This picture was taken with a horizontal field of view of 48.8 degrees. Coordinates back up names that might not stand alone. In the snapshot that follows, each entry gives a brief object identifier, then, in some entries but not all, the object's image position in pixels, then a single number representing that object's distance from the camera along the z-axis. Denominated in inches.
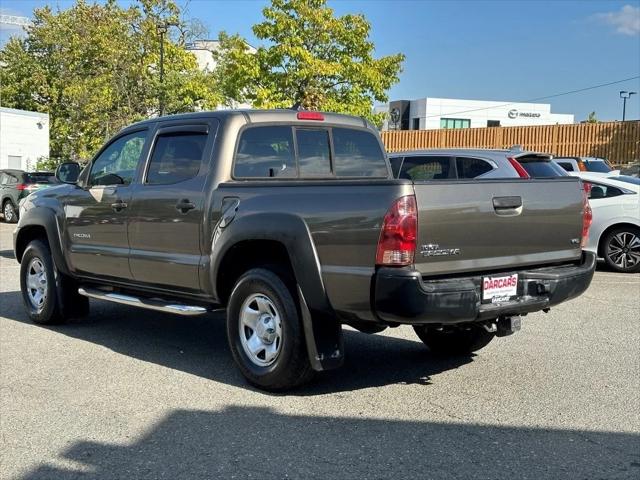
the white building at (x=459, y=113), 2583.7
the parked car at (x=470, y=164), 388.5
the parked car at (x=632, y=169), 1079.6
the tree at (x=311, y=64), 1128.2
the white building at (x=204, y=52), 2407.7
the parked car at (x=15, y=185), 830.5
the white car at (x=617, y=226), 441.7
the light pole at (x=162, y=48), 1256.2
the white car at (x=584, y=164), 659.4
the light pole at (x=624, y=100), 2417.8
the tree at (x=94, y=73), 1347.2
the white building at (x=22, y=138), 1151.0
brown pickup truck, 171.5
